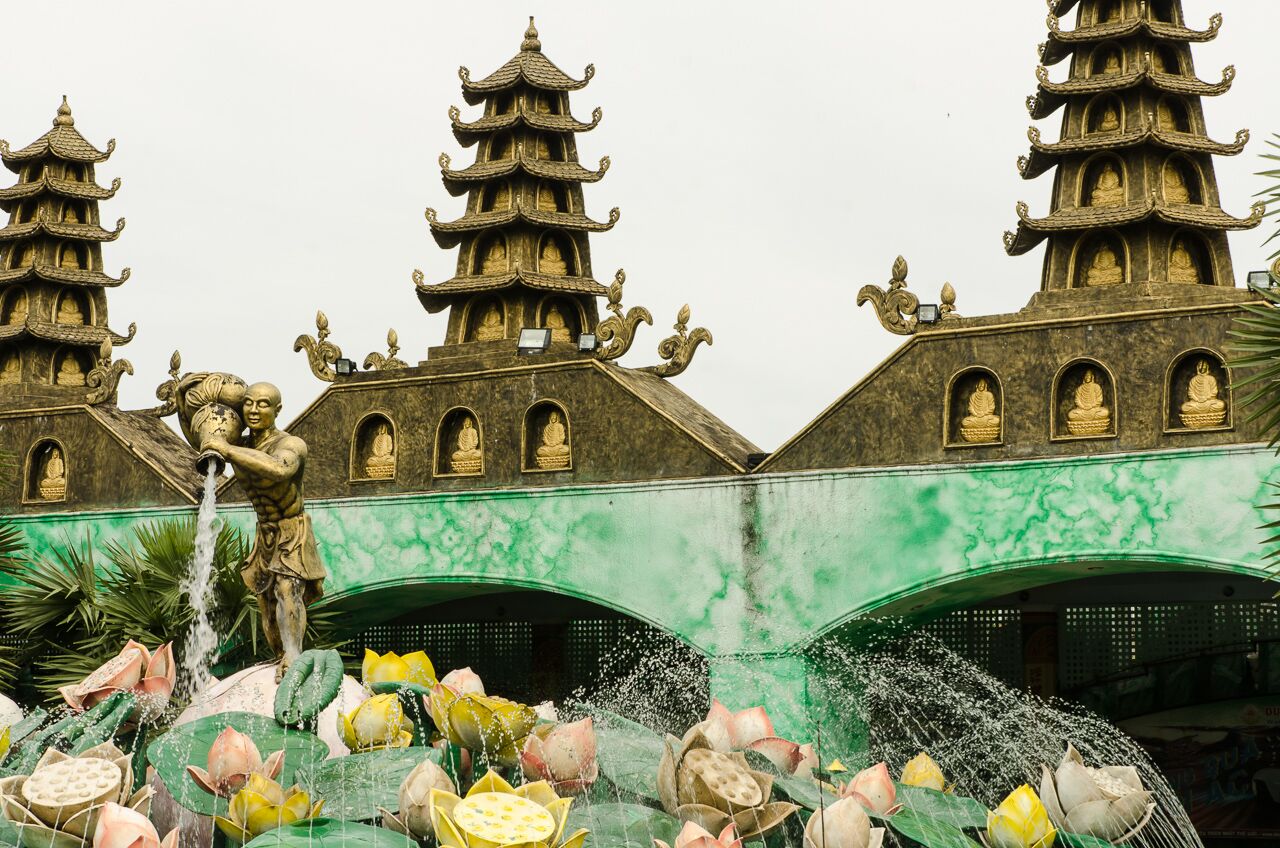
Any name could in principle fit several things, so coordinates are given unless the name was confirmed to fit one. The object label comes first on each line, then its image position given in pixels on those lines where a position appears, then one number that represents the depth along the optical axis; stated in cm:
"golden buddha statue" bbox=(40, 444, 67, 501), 2162
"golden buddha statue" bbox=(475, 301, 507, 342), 2252
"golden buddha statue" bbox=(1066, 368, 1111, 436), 1554
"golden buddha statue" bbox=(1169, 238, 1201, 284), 1830
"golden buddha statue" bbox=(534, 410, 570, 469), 1833
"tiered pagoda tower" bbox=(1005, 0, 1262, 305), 1816
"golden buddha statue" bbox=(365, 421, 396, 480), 1944
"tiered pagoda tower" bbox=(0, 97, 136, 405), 2448
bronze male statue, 750
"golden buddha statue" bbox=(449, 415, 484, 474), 1884
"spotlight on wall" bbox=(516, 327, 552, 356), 1877
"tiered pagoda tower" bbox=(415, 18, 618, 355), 2244
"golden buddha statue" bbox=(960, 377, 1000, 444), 1609
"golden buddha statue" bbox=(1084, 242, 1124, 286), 1830
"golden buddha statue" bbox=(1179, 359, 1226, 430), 1506
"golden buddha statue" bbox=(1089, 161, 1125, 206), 1855
